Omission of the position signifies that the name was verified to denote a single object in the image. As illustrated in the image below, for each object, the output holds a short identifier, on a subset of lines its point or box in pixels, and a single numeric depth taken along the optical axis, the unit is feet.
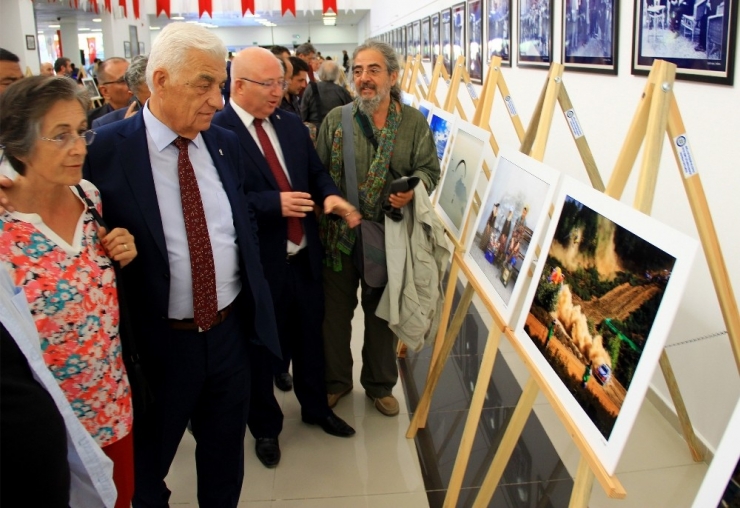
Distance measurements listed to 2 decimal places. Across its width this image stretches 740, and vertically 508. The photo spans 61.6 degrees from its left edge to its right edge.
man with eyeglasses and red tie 8.01
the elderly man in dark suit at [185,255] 5.84
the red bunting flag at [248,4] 57.16
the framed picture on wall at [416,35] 34.60
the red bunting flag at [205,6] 57.21
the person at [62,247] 4.70
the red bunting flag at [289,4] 56.49
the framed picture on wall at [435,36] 28.90
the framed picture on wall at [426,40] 31.32
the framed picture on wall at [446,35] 25.84
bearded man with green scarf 9.12
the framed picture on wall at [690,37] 7.87
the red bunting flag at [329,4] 57.41
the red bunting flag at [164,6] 60.49
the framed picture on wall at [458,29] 23.32
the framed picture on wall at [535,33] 14.03
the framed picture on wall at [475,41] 20.53
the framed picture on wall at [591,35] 10.80
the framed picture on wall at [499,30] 17.28
